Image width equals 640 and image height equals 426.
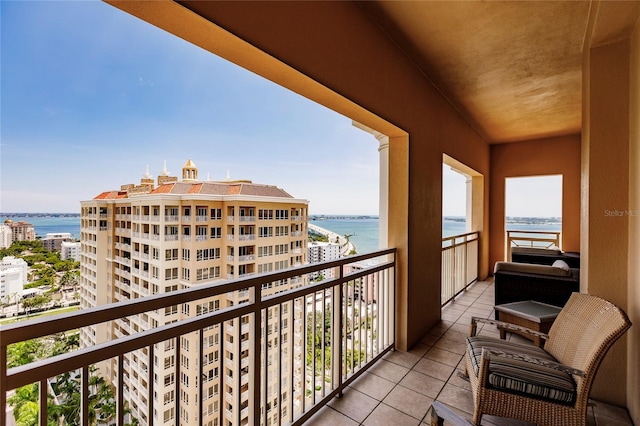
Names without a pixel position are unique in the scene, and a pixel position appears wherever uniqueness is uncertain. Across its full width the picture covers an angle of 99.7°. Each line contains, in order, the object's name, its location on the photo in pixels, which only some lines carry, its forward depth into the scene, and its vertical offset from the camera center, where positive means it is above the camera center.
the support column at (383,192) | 2.88 +0.20
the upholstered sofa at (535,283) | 3.09 -0.86
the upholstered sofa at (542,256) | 4.51 -0.80
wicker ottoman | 2.63 -1.06
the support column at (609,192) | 1.99 +0.14
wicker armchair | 1.53 -1.00
